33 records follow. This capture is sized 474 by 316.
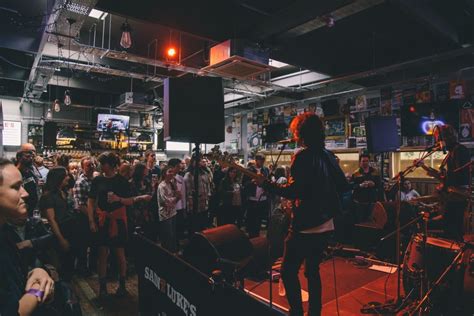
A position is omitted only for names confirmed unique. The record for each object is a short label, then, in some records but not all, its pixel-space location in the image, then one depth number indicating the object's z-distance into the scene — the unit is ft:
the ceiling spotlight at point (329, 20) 13.99
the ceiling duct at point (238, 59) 16.63
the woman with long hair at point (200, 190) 18.49
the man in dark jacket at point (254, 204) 20.17
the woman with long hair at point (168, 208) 15.02
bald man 11.89
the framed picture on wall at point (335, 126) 30.68
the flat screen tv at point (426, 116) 23.27
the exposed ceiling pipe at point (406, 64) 17.83
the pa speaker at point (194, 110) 9.59
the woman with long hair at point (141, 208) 17.01
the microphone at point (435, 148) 9.56
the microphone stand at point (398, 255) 9.46
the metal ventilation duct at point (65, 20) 13.23
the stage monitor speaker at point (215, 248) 8.76
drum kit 8.23
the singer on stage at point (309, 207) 7.32
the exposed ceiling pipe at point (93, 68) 20.55
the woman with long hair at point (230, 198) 20.13
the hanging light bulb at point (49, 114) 33.52
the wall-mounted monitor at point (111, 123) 36.52
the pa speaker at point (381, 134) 16.44
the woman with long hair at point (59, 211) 11.22
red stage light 20.34
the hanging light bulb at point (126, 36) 15.62
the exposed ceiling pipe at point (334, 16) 13.11
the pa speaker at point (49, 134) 33.09
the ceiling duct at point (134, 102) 29.96
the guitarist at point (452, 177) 10.97
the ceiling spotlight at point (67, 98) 26.58
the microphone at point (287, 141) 8.44
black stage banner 3.90
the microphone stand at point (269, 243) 8.03
